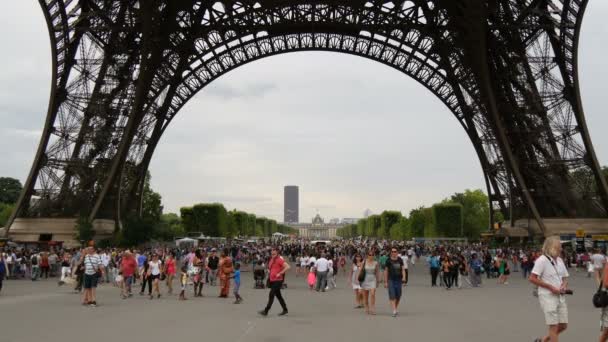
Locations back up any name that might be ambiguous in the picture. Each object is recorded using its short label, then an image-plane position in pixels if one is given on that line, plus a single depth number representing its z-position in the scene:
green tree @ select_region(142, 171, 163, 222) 86.69
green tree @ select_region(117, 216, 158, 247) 47.06
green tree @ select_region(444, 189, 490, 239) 115.06
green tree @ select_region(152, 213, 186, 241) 63.78
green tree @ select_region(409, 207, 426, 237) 120.14
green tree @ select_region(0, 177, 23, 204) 118.62
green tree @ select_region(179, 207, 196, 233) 109.25
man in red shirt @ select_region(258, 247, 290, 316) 16.43
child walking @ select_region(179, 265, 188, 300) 21.42
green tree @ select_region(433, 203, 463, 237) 101.06
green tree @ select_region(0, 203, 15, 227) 99.31
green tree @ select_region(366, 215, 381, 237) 177.02
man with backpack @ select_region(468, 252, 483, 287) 30.36
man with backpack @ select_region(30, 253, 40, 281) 32.94
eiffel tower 42.00
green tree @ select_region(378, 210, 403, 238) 155.12
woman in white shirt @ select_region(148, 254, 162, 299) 22.39
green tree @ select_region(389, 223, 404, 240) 134.88
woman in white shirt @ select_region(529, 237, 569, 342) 9.17
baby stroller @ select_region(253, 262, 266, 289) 28.25
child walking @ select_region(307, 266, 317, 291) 27.92
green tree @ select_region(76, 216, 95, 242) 39.97
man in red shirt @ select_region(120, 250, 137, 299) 21.58
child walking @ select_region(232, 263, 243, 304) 20.67
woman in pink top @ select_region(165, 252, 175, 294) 24.62
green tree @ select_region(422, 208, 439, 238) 103.56
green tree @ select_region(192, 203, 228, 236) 107.69
